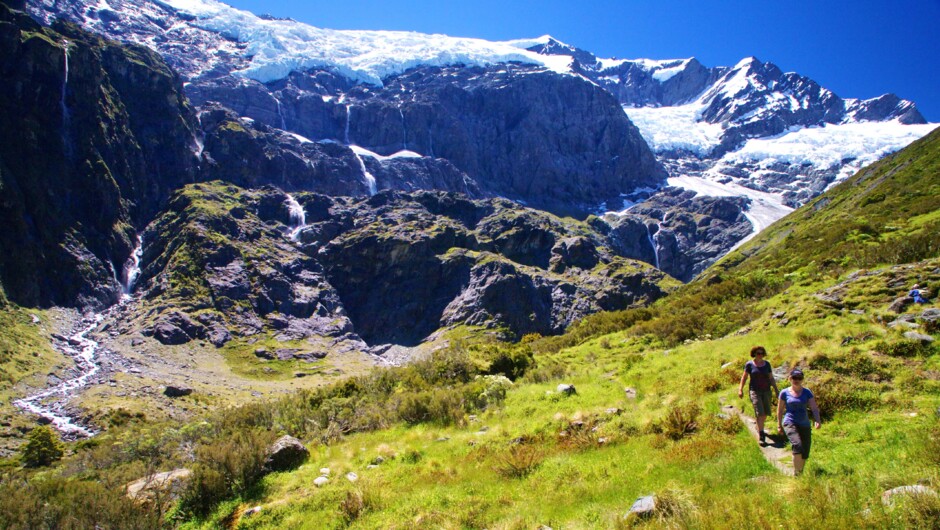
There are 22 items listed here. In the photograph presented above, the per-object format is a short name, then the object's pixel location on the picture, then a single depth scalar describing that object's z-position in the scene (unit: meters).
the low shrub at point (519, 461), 11.80
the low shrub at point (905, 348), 12.92
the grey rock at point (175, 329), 113.31
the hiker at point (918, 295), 16.28
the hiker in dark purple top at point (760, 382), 11.31
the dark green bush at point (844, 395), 11.21
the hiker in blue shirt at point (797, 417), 9.41
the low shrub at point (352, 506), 10.99
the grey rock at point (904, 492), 6.70
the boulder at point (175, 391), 79.38
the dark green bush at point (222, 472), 12.94
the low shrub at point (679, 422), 11.98
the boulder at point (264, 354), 117.00
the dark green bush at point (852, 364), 12.47
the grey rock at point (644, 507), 8.20
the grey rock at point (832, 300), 19.17
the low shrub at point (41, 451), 35.31
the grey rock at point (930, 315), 14.24
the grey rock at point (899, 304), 16.47
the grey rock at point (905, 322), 14.65
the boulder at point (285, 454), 14.71
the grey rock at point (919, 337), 13.21
